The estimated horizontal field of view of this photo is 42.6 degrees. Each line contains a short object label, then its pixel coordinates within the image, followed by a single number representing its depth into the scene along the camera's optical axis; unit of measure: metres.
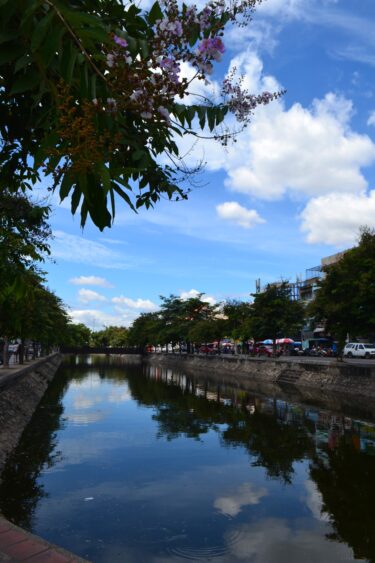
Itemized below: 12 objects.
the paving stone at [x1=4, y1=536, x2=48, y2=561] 5.64
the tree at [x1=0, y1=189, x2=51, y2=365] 5.00
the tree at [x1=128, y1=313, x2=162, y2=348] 104.49
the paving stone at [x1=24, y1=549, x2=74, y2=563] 5.51
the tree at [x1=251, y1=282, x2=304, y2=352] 53.19
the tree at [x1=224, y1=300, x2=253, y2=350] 65.50
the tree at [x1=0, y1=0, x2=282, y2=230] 2.53
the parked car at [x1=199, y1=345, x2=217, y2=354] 90.54
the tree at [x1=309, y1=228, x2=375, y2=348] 30.42
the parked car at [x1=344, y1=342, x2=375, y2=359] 54.03
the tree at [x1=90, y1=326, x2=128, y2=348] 168.62
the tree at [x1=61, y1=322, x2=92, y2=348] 136.55
